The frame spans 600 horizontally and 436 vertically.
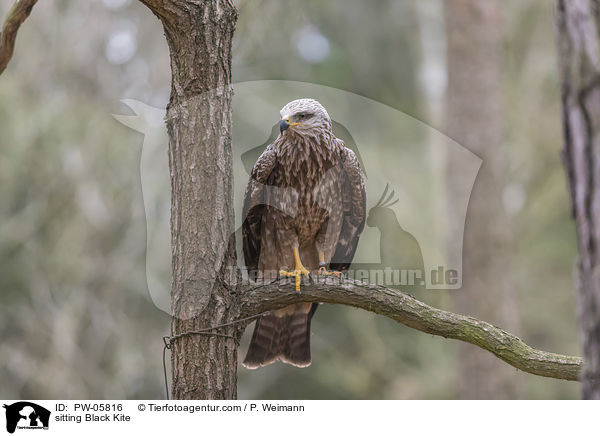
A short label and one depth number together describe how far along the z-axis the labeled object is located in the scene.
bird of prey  7.61
